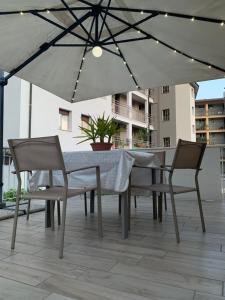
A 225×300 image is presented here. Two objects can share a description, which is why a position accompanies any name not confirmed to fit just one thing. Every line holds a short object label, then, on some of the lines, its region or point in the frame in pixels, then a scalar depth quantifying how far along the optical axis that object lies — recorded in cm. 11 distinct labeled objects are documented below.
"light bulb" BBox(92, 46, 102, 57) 283
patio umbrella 250
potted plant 264
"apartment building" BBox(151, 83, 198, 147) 2084
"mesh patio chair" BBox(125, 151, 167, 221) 249
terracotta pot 263
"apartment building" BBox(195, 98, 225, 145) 3428
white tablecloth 215
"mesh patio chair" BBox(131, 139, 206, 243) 218
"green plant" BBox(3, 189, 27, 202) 561
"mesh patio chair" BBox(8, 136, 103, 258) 180
